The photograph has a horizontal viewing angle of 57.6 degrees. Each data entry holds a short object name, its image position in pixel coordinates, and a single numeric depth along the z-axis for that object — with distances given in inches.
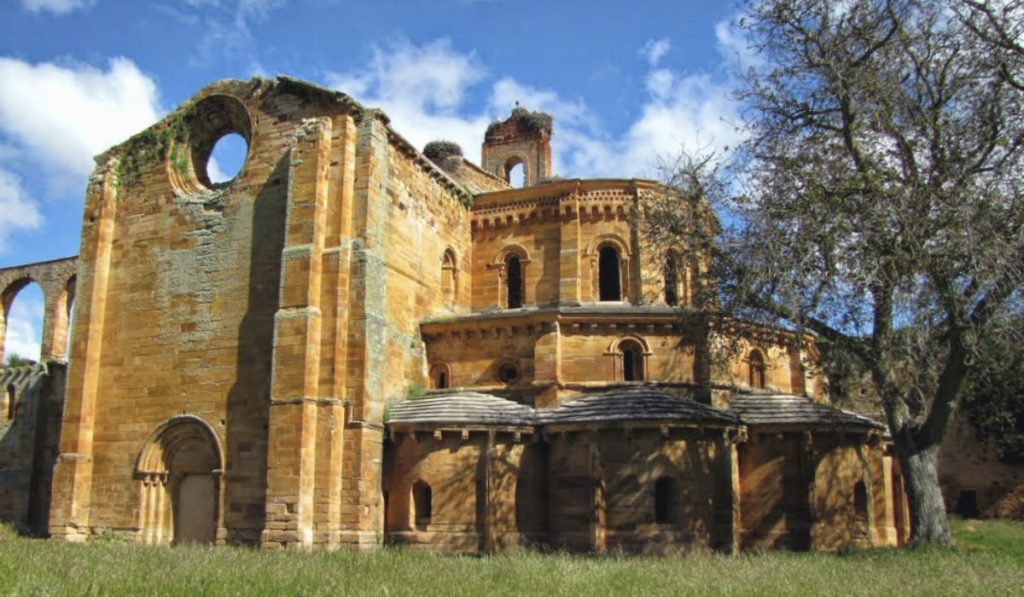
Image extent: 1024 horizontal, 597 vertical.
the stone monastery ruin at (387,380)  816.3
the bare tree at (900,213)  627.5
